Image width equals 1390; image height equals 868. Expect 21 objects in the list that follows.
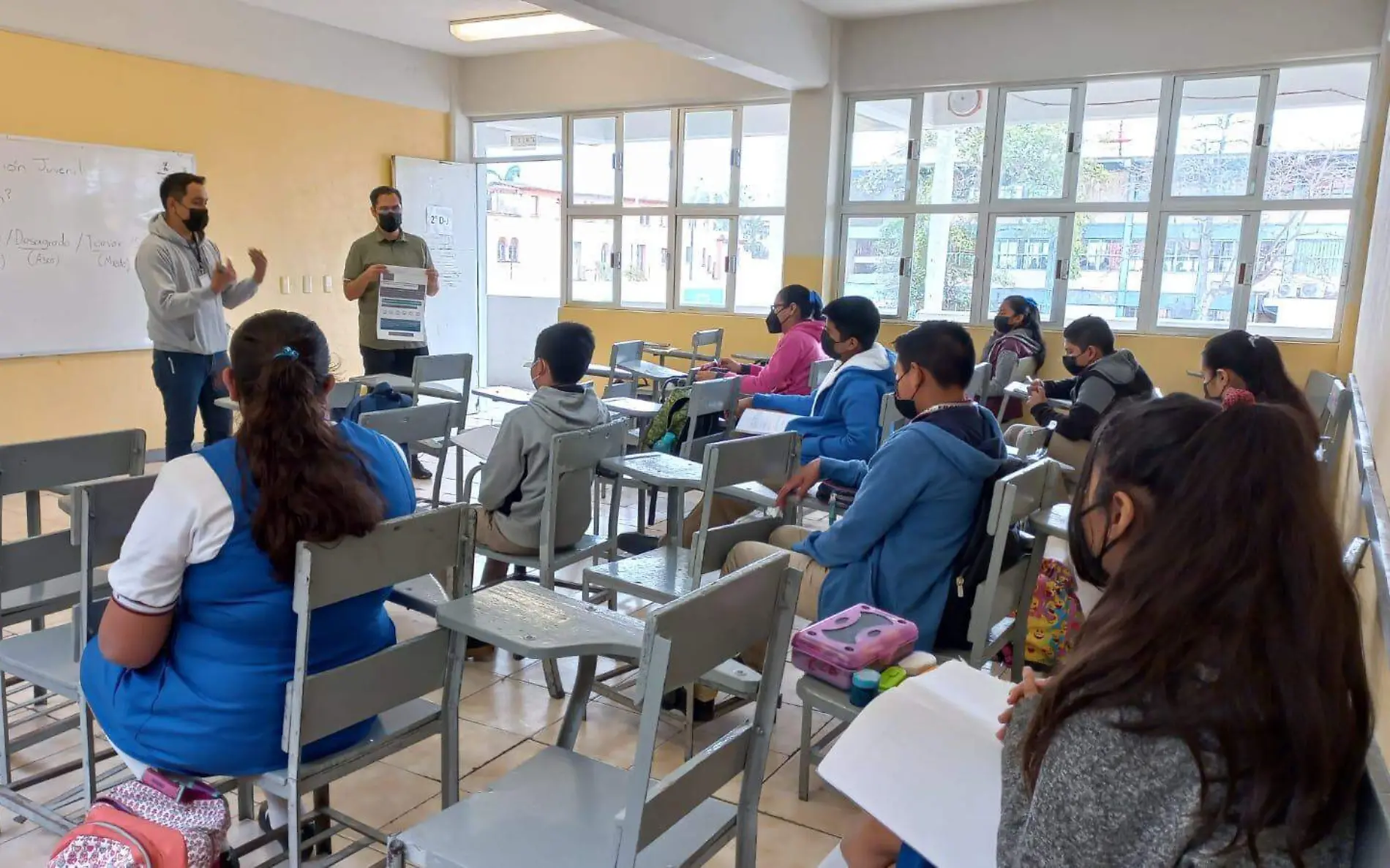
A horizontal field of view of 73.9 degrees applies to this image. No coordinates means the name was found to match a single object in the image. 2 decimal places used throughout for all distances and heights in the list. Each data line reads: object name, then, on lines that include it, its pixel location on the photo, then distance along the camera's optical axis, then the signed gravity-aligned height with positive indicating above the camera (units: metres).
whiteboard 5.07 +0.10
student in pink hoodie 4.41 -0.30
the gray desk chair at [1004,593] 2.00 -0.69
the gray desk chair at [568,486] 2.63 -0.62
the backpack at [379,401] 4.36 -0.62
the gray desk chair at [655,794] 1.19 -0.77
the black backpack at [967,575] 2.11 -0.64
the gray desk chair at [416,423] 3.19 -0.54
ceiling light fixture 6.50 +1.78
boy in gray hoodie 2.81 -0.61
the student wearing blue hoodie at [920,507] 2.06 -0.48
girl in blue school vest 1.43 -0.49
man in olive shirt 4.91 +0.02
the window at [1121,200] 5.57 +0.64
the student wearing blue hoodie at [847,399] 3.24 -0.39
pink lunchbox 1.58 -0.61
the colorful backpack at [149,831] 1.34 -0.83
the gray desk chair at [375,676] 1.45 -0.67
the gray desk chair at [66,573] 1.69 -0.68
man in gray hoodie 4.03 -0.16
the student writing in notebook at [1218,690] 0.83 -0.35
